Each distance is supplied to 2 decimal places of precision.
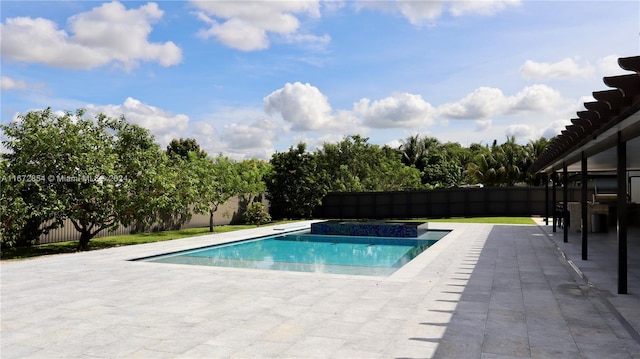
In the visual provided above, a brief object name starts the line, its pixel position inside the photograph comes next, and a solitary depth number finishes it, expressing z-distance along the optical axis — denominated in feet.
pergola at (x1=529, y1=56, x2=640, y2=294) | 15.19
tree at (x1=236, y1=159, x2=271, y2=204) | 77.97
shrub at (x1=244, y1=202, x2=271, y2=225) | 80.33
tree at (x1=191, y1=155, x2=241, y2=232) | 61.52
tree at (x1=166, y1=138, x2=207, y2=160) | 169.68
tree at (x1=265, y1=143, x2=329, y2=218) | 87.71
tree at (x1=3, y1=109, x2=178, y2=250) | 40.70
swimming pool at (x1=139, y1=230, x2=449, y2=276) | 37.63
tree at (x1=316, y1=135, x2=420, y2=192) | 103.45
